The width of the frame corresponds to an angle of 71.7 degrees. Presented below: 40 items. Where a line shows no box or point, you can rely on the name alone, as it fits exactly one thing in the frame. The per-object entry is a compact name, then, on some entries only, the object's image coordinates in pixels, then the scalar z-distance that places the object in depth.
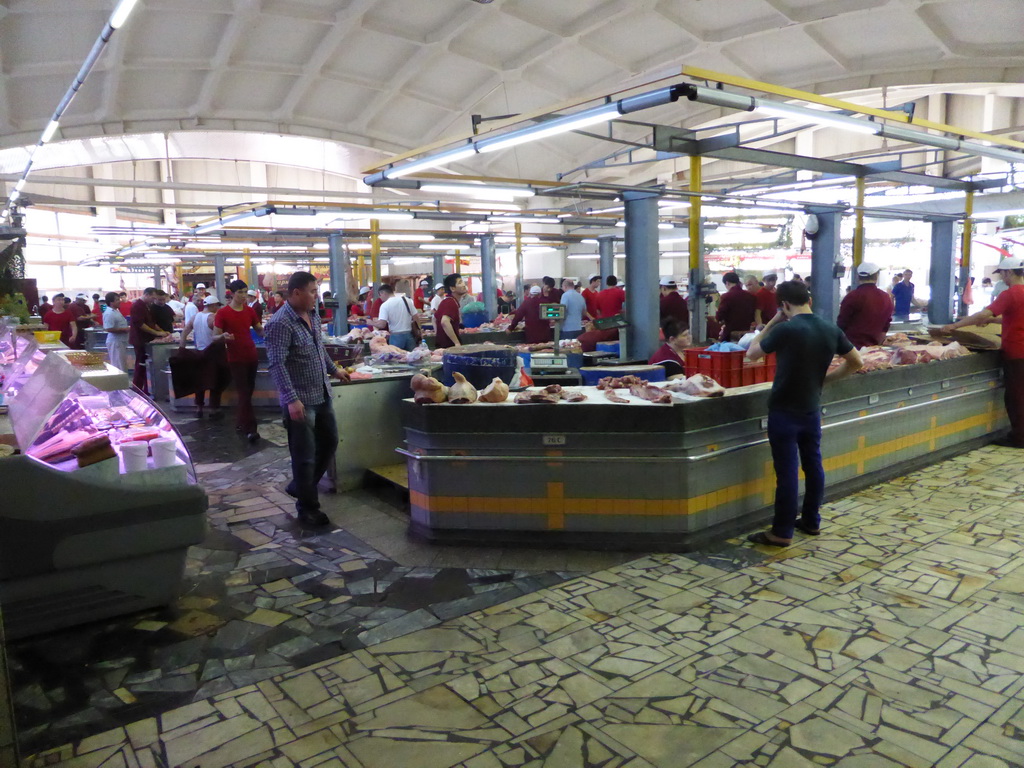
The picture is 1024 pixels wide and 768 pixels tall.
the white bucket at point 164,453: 4.24
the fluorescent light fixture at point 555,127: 4.97
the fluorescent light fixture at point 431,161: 6.19
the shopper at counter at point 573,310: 12.40
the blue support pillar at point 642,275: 7.61
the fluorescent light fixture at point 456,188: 7.41
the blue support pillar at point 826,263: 8.93
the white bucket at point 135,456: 4.12
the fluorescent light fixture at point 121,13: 5.18
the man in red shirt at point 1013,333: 7.52
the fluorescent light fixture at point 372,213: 10.62
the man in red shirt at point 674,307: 10.31
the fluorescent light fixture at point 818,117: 5.30
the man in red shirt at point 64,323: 12.91
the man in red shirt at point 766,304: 10.87
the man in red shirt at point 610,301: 10.91
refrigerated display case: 3.74
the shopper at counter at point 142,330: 11.91
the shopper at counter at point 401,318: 10.44
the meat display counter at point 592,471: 4.89
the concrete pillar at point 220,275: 18.72
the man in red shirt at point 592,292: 13.28
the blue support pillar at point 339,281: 12.90
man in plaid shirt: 5.41
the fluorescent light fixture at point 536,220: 13.41
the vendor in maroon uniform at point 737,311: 9.98
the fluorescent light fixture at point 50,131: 9.38
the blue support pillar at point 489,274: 16.62
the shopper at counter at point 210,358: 10.56
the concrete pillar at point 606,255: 17.08
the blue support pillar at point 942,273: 10.96
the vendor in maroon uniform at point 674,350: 6.57
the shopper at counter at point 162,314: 12.32
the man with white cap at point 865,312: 7.84
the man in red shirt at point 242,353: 8.80
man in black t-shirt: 4.84
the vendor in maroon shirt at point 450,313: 9.94
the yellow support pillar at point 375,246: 13.33
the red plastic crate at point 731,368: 5.59
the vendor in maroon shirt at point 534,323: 11.99
